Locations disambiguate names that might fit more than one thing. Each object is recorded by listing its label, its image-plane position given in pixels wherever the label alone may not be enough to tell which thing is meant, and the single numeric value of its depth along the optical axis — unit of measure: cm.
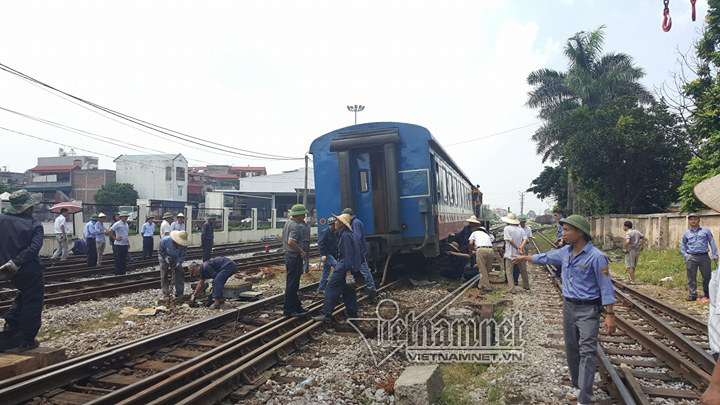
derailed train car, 962
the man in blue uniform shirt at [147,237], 1536
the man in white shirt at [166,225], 1121
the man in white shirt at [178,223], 1196
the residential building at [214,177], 6358
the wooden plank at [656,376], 486
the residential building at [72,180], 5394
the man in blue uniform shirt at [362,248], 745
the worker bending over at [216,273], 821
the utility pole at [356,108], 3978
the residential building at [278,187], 4975
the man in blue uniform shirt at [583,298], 390
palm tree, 3203
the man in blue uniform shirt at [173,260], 862
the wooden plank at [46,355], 496
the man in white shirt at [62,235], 1470
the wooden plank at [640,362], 527
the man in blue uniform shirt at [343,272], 693
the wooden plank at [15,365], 458
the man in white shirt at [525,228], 986
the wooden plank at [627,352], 564
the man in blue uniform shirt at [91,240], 1348
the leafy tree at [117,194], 4784
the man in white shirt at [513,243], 920
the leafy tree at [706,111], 1503
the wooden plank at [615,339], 623
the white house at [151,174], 5356
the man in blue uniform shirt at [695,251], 873
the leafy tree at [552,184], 3997
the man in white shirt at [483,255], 960
